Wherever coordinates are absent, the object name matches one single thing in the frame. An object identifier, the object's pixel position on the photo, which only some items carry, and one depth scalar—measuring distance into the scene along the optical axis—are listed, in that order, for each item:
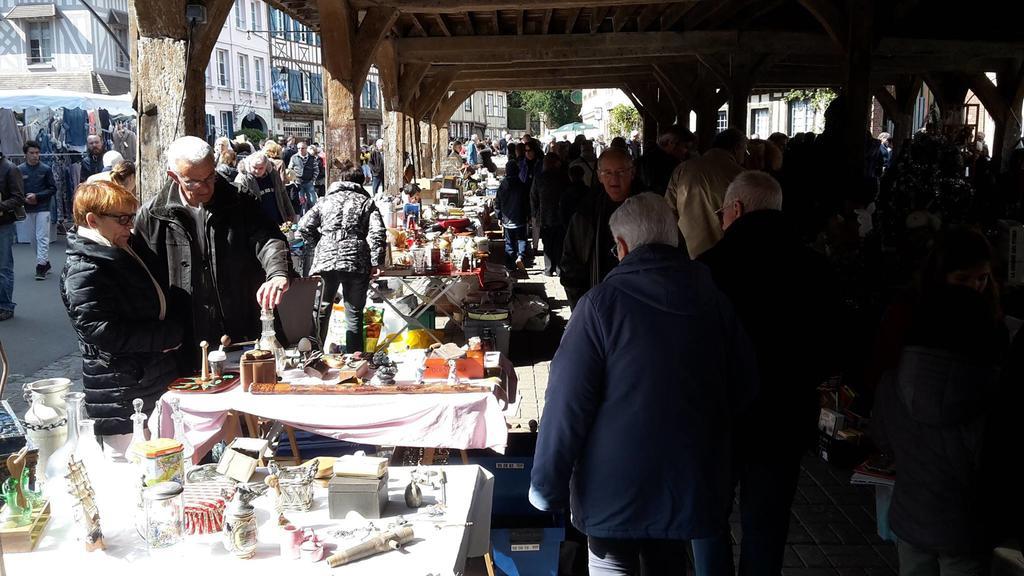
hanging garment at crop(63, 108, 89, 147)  14.99
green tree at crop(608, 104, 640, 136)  40.63
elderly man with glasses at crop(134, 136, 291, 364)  3.57
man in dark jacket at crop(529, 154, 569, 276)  10.08
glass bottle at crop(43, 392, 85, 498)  2.29
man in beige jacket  4.39
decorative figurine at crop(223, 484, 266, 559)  2.13
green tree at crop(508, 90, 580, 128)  75.94
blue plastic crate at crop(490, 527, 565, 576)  3.27
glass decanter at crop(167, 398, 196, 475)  3.40
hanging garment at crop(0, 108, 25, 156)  13.60
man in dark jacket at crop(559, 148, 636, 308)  4.43
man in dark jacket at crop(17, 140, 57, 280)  10.73
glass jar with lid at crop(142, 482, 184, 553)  2.14
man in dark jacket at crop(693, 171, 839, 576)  2.87
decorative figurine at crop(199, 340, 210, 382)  3.60
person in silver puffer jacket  6.60
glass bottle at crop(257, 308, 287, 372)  3.66
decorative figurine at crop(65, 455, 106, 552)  2.16
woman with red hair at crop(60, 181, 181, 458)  3.16
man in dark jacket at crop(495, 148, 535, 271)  10.91
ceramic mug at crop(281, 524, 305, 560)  2.13
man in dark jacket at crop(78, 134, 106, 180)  13.41
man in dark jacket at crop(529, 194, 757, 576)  2.29
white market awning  13.17
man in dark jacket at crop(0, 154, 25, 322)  8.52
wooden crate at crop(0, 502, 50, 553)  2.14
